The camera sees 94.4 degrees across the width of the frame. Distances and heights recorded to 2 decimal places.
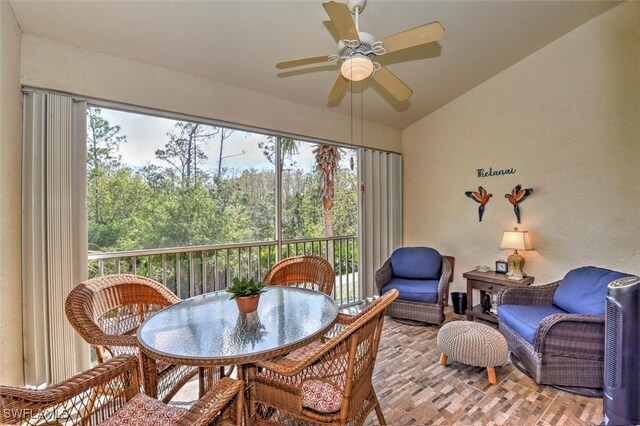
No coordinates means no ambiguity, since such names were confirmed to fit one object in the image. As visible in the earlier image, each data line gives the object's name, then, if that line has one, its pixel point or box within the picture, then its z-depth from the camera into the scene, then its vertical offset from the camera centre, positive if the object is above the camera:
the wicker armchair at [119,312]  1.68 -0.63
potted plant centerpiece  1.72 -0.47
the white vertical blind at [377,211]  4.31 +0.04
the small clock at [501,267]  3.63 -0.67
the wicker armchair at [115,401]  1.02 -0.72
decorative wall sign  3.71 +0.52
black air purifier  1.60 -0.80
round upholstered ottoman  2.31 -1.07
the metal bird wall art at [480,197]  3.95 +0.20
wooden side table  3.31 -0.83
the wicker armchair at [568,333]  2.17 -0.94
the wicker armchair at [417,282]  3.40 -0.86
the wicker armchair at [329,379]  1.35 -0.82
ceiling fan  1.66 +1.04
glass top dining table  1.31 -0.60
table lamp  3.34 -0.39
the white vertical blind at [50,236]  2.21 -0.15
